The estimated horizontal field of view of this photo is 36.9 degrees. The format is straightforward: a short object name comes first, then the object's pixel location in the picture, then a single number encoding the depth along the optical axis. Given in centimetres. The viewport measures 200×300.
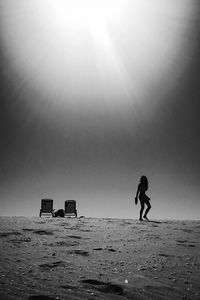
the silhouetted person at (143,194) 1833
